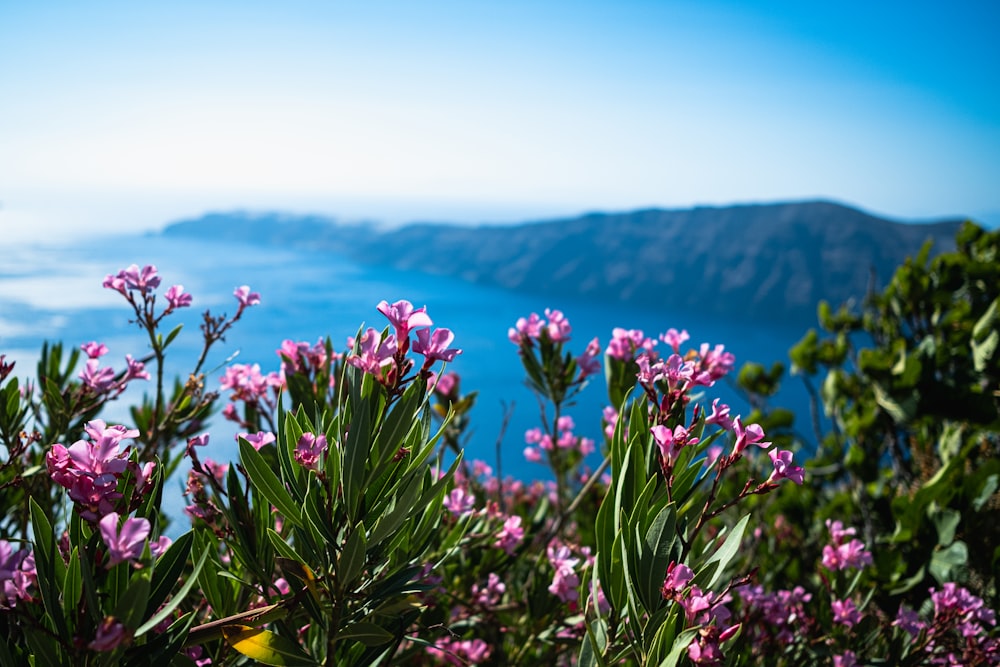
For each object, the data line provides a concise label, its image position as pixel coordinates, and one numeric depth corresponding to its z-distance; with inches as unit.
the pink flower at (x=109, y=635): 18.1
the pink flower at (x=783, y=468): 27.3
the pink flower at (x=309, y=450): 26.2
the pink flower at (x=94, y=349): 44.9
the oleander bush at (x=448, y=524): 23.7
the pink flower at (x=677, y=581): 26.2
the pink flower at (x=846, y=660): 41.1
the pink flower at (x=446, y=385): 66.8
